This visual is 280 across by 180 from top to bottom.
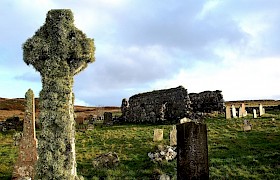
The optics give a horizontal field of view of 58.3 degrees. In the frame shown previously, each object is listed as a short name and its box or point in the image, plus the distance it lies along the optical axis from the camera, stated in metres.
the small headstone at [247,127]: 17.13
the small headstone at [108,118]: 23.87
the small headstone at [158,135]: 15.32
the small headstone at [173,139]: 13.94
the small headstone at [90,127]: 20.68
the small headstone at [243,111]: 23.07
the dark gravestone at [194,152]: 6.40
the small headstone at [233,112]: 22.21
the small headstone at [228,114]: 21.70
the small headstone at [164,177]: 9.95
